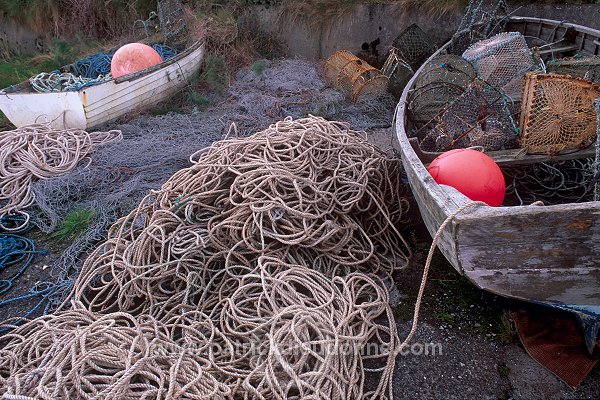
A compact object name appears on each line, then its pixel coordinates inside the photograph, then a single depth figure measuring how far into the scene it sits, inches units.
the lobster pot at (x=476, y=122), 138.2
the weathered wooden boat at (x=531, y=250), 80.6
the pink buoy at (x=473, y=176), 109.3
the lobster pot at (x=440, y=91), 163.3
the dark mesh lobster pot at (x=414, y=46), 275.0
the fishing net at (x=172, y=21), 317.7
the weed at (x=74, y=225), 164.2
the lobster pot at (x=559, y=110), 122.9
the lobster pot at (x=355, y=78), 247.3
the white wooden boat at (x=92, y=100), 223.9
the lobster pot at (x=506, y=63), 166.6
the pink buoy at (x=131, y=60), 259.3
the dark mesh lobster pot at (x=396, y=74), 245.1
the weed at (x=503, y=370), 100.4
